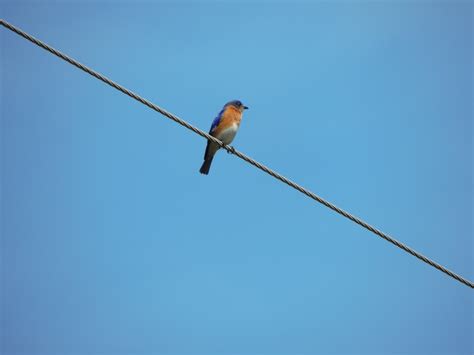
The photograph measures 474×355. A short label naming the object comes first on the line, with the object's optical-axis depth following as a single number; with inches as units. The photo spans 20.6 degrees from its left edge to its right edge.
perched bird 758.5
